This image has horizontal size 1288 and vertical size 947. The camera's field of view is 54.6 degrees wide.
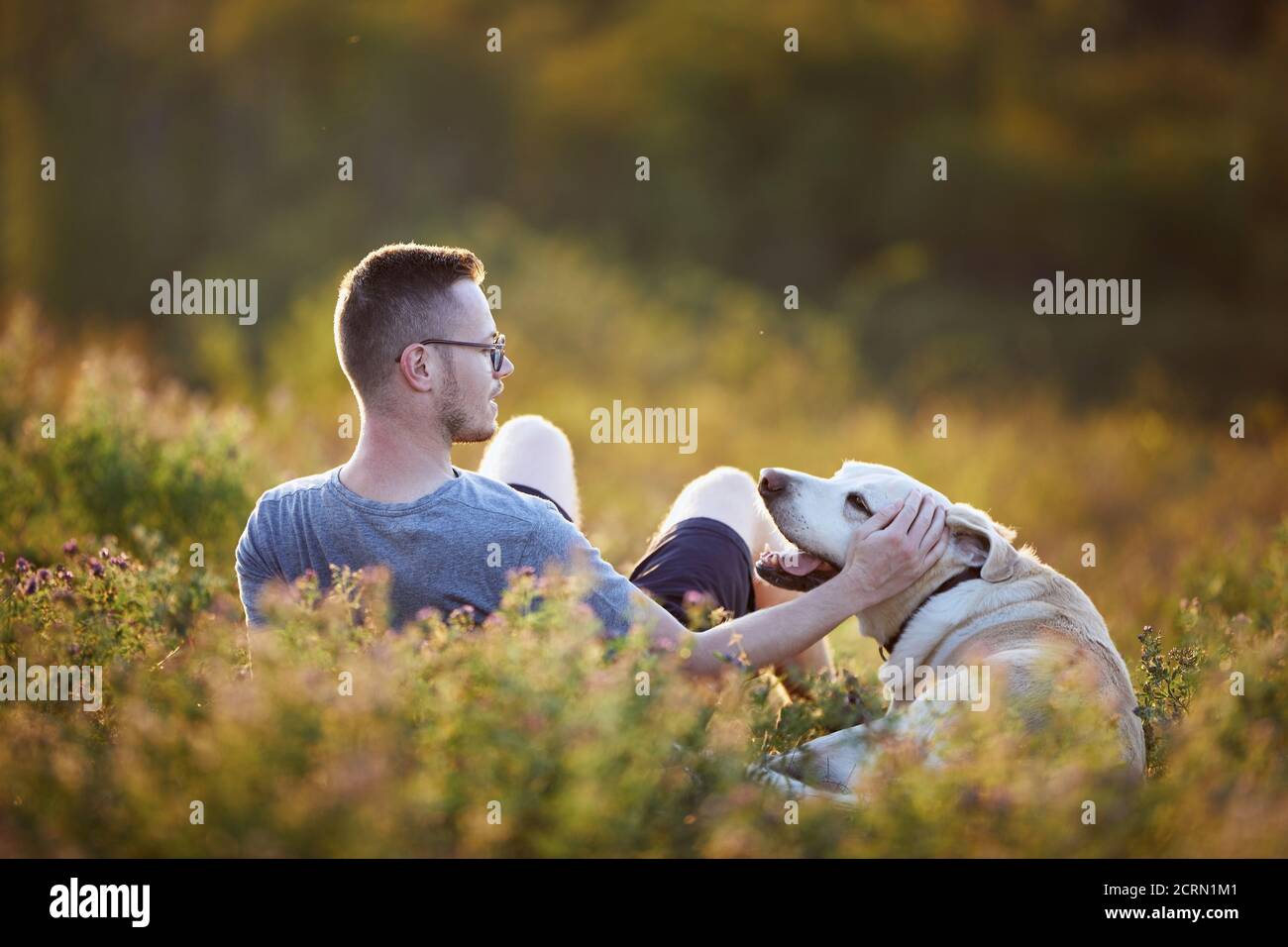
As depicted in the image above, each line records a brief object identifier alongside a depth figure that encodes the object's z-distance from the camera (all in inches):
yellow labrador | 131.6
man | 132.0
